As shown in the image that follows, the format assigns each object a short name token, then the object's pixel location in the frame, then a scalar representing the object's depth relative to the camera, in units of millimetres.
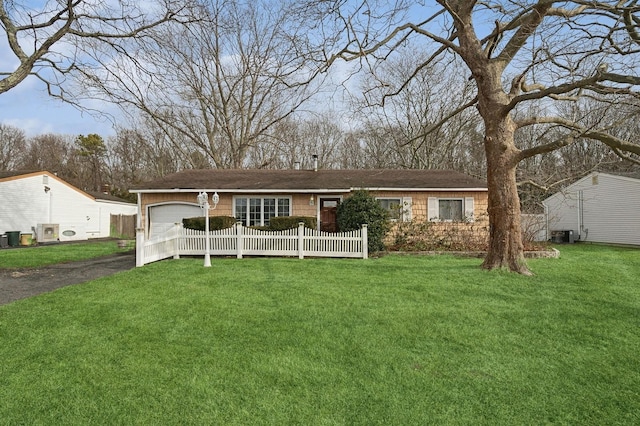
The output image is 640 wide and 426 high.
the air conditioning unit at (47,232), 23359
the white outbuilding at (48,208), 22516
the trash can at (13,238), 21281
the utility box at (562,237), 23344
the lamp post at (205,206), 11011
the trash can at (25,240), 22000
